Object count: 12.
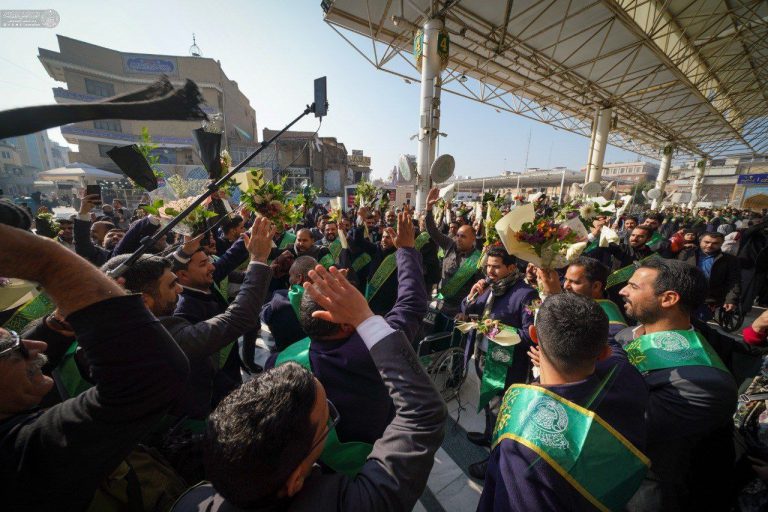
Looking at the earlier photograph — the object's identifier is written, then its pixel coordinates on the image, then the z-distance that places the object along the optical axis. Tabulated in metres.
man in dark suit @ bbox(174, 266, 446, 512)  0.78
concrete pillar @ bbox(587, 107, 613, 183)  14.02
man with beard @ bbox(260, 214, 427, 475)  1.48
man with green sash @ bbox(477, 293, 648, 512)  1.17
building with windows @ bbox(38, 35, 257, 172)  26.03
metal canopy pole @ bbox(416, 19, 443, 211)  7.68
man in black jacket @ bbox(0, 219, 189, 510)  0.76
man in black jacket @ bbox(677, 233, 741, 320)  4.39
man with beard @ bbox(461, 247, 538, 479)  2.61
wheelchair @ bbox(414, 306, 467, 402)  3.26
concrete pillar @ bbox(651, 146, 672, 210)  20.75
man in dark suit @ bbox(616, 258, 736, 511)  1.52
